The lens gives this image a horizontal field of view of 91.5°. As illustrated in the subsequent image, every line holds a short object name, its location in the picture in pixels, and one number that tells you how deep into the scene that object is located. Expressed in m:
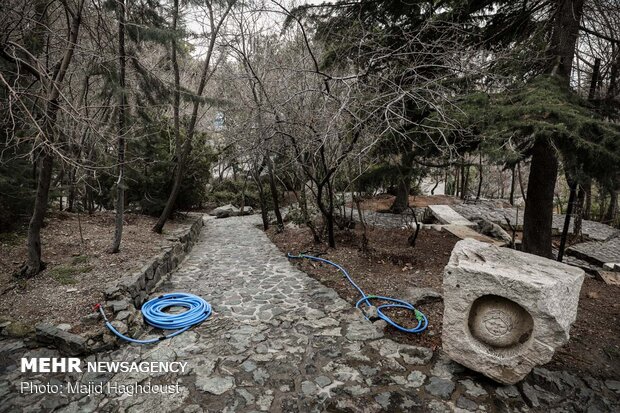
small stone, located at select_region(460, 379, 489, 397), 2.69
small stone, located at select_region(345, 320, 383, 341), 3.58
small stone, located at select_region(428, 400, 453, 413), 2.52
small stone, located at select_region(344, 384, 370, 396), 2.73
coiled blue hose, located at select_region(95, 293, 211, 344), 3.66
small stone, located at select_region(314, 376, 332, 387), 2.85
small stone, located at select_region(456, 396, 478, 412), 2.54
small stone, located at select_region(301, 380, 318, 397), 2.74
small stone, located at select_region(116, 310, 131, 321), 3.65
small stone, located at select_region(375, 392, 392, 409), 2.60
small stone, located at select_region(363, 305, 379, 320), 3.93
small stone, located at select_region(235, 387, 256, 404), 2.66
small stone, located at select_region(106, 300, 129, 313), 3.78
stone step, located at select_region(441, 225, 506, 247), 7.62
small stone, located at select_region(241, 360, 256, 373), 3.06
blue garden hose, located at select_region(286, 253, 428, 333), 3.63
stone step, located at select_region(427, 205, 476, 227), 9.42
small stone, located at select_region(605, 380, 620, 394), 2.72
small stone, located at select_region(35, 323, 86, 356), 3.22
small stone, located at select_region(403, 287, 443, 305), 4.20
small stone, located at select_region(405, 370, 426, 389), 2.82
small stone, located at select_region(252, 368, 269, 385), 2.90
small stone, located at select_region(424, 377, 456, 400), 2.70
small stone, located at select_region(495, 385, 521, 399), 2.65
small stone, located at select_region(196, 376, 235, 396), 2.77
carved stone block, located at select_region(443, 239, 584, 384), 2.43
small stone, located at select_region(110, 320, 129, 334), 3.51
